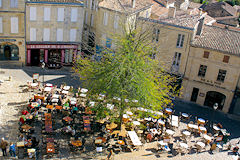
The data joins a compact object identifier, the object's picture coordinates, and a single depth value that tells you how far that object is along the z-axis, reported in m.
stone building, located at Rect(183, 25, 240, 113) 35.06
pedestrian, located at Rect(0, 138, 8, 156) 22.71
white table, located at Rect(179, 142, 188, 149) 26.92
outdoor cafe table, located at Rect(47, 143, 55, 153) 23.52
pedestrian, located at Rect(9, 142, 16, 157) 22.62
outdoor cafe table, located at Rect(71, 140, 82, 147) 24.70
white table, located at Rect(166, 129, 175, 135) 28.62
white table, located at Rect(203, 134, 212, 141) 28.80
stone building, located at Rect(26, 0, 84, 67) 38.34
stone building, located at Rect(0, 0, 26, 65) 36.89
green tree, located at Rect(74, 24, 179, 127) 25.89
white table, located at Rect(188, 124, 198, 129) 30.47
